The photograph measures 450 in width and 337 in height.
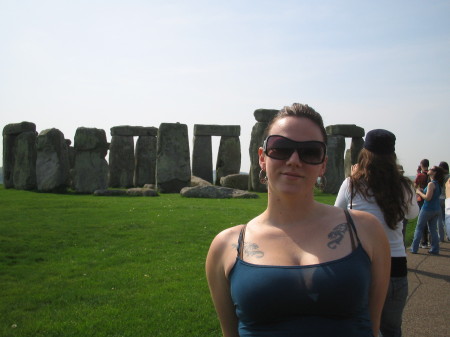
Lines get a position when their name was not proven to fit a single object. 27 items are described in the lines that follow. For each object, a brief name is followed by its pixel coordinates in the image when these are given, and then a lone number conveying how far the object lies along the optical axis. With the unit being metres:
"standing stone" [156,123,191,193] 18.75
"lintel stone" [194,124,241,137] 24.42
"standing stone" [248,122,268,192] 18.98
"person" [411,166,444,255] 7.26
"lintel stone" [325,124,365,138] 21.11
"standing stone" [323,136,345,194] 19.52
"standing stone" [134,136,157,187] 24.20
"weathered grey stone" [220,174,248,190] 19.50
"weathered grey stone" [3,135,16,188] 18.68
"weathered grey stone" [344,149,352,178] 21.28
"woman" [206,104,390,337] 1.64
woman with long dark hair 2.78
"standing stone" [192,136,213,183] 24.50
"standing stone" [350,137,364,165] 21.23
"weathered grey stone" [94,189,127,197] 15.13
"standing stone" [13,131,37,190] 17.38
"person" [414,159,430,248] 8.19
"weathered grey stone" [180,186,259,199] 14.87
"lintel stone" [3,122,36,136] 18.78
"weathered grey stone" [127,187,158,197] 15.05
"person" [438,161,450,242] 8.70
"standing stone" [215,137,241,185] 24.31
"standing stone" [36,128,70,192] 16.27
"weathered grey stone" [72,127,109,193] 16.52
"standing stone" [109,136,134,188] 24.72
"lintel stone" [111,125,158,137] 24.59
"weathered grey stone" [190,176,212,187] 19.11
